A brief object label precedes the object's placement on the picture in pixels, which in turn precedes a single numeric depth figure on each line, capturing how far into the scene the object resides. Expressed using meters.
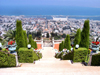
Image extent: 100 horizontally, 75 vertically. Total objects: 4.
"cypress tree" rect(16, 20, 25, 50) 7.93
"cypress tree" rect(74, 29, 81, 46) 10.01
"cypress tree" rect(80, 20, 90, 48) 7.84
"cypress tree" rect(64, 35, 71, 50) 11.55
